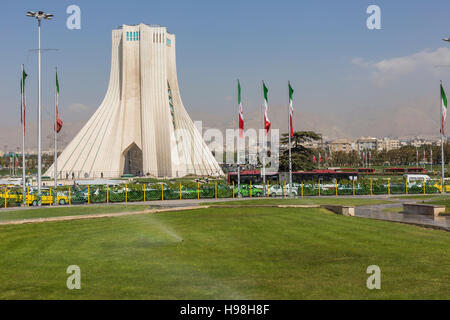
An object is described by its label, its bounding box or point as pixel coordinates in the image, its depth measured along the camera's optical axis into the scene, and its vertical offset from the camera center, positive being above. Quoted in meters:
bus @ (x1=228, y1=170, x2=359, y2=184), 54.09 -1.21
